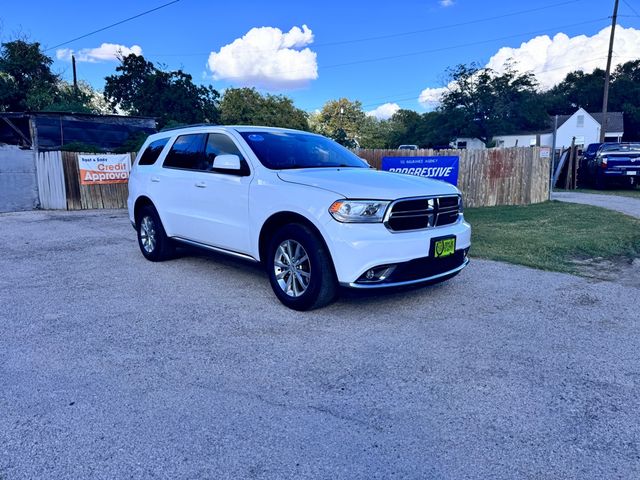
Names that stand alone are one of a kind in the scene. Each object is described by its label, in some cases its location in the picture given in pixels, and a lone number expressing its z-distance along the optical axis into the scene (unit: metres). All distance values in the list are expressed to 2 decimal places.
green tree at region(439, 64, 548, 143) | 47.97
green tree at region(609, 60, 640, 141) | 55.56
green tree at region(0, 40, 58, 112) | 26.64
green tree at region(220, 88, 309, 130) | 49.16
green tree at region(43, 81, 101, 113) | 24.03
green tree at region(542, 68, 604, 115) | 65.25
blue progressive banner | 11.98
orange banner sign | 14.52
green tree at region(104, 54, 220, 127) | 33.34
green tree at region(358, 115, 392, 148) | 62.03
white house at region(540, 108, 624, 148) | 54.09
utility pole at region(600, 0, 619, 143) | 25.86
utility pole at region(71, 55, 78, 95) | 32.51
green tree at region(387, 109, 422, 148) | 54.69
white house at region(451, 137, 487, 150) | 51.47
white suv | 4.25
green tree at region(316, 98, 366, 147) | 67.19
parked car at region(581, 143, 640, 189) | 17.42
